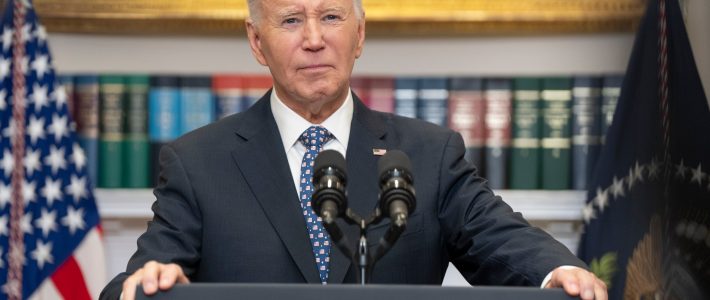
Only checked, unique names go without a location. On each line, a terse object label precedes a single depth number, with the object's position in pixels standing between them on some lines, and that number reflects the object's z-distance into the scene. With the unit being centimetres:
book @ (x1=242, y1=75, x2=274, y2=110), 766
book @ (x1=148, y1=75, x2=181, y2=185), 772
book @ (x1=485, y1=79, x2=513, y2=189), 761
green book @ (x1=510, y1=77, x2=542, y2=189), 758
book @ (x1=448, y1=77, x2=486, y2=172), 763
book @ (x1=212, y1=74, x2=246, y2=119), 768
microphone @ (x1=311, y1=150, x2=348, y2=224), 334
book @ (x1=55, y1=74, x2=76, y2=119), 768
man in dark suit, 454
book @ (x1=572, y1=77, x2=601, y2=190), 754
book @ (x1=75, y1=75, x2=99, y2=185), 770
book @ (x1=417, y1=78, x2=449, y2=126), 764
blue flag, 690
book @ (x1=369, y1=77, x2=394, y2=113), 766
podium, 334
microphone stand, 340
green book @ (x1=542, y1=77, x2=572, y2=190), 755
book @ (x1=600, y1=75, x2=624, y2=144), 753
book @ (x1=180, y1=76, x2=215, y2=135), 770
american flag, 741
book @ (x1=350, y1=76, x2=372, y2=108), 766
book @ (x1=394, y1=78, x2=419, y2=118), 766
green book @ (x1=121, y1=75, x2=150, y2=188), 770
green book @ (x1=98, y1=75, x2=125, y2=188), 769
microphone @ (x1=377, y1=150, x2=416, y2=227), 334
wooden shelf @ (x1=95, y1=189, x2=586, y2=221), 763
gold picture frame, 768
